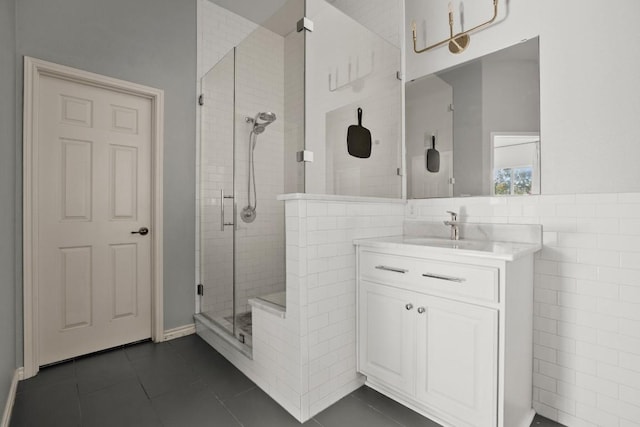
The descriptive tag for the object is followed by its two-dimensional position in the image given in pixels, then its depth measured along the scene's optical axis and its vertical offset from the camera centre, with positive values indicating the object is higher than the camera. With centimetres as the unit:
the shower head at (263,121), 192 +58
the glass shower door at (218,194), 233 +16
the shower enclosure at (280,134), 179 +52
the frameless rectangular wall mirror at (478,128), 173 +55
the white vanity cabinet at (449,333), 133 -58
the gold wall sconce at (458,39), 194 +115
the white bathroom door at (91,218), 216 -4
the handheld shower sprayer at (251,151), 197 +41
